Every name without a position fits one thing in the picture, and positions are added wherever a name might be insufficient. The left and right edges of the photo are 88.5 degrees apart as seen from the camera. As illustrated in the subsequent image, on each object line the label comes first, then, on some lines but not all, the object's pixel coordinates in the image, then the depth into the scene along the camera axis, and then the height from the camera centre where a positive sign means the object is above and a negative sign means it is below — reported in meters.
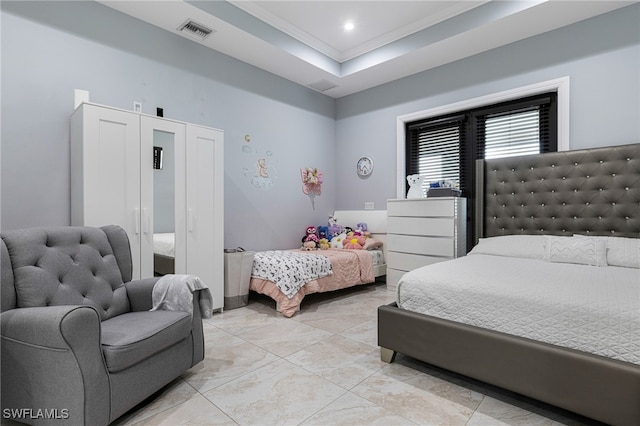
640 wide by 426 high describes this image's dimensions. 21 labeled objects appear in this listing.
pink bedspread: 3.22 -0.79
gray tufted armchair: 1.36 -0.61
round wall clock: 4.86 +0.63
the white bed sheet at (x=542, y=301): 1.46 -0.48
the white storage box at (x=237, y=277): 3.37 -0.72
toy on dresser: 4.20 +0.30
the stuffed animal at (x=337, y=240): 4.52 -0.45
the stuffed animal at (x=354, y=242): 4.34 -0.45
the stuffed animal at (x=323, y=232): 4.79 -0.35
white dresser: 3.67 -0.28
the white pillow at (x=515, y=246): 2.83 -0.35
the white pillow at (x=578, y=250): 2.51 -0.33
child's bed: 3.21 -0.70
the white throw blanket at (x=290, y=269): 3.20 -0.62
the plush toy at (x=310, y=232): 4.68 -0.34
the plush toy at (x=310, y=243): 4.43 -0.47
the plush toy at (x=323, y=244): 4.52 -0.49
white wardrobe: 2.54 +0.21
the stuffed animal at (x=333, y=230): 4.79 -0.32
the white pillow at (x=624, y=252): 2.39 -0.33
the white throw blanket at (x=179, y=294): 1.95 -0.52
